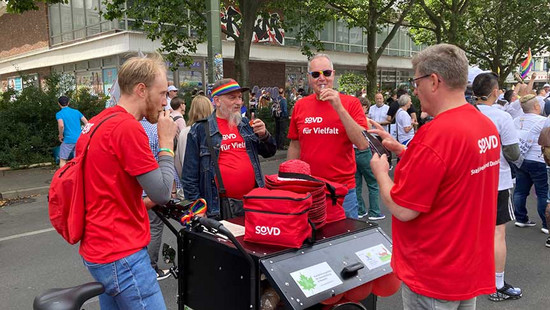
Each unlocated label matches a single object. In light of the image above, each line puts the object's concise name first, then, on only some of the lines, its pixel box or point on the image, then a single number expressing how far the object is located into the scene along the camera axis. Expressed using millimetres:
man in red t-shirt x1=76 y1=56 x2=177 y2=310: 2021
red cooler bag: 2402
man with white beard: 3408
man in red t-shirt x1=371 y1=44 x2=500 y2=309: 1860
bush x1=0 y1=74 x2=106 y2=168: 10858
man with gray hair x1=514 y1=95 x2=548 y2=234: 5746
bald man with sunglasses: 3541
